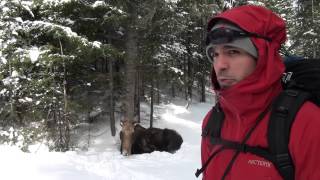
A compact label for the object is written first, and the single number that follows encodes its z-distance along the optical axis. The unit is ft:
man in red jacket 5.39
